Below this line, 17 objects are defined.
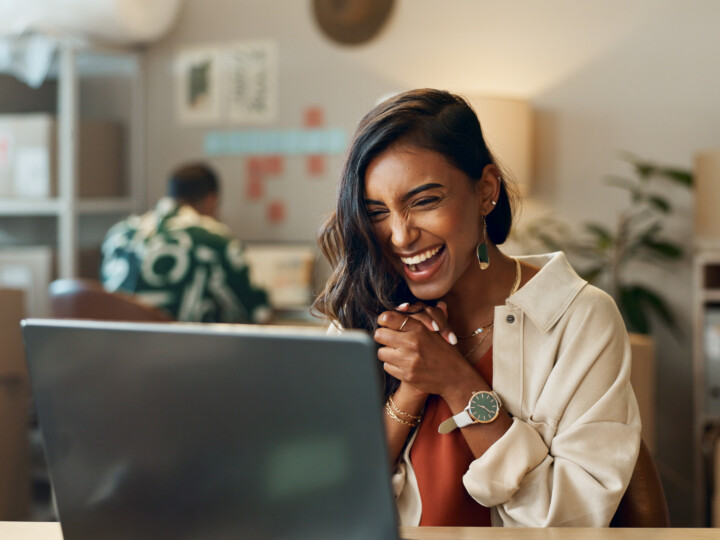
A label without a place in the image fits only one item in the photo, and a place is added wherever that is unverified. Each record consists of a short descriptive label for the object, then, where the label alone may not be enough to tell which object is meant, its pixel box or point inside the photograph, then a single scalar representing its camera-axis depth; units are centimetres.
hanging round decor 371
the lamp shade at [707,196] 292
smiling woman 112
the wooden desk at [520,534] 93
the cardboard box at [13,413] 307
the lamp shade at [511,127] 320
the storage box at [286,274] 361
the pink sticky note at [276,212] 389
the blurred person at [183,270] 300
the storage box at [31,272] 364
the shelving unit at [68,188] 361
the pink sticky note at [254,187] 392
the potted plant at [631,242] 322
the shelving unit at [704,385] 295
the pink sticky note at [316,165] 383
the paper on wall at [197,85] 399
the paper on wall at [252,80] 389
